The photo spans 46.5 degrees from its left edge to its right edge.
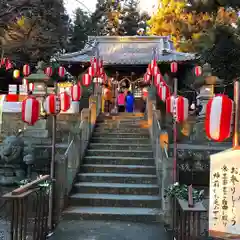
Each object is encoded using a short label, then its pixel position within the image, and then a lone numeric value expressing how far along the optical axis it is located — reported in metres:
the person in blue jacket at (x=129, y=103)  14.64
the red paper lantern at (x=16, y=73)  17.17
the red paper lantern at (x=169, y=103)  8.25
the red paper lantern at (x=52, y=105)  5.99
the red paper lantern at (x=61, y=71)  15.44
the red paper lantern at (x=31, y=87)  12.32
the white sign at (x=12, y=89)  14.98
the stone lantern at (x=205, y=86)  10.90
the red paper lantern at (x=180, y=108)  7.28
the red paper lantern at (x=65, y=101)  7.37
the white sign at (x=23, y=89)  14.74
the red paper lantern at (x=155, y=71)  12.38
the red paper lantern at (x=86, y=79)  13.39
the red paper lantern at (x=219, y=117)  3.39
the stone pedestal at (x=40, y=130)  10.86
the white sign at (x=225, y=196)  3.05
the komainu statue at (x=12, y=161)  8.71
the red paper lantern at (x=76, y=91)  11.04
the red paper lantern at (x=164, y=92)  10.25
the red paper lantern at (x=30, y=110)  7.20
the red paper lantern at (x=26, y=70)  15.60
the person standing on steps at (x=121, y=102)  15.22
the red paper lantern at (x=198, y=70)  12.69
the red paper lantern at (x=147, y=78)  13.71
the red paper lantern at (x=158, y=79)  11.68
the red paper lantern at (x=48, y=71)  15.04
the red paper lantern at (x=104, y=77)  14.39
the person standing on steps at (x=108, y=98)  15.52
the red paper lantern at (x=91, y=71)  13.06
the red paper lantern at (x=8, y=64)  15.05
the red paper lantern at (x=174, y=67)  14.15
